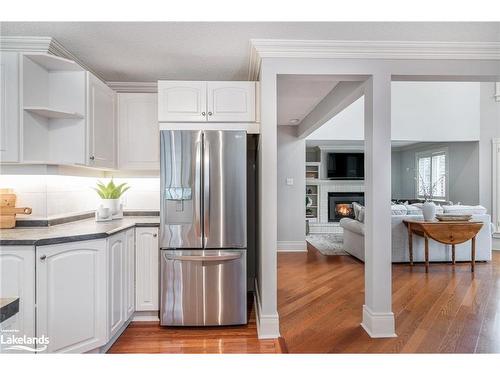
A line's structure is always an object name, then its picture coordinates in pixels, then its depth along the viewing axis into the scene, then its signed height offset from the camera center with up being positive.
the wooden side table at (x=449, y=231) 4.11 -0.59
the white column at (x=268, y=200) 2.45 -0.09
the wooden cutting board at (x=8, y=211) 2.33 -0.17
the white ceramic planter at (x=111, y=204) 2.99 -0.15
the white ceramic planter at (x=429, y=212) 4.30 -0.34
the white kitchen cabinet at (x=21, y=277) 1.85 -0.54
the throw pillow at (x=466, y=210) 4.60 -0.34
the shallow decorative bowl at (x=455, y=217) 4.28 -0.41
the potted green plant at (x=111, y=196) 3.00 -0.07
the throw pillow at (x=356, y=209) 5.02 -0.35
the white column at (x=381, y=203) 2.45 -0.12
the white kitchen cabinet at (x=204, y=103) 2.68 +0.76
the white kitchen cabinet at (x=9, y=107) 2.21 +0.61
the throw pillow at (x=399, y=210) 4.73 -0.34
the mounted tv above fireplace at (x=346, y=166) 8.03 +0.60
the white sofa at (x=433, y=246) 4.50 -0.88
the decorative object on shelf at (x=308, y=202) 7.84 -0.35
